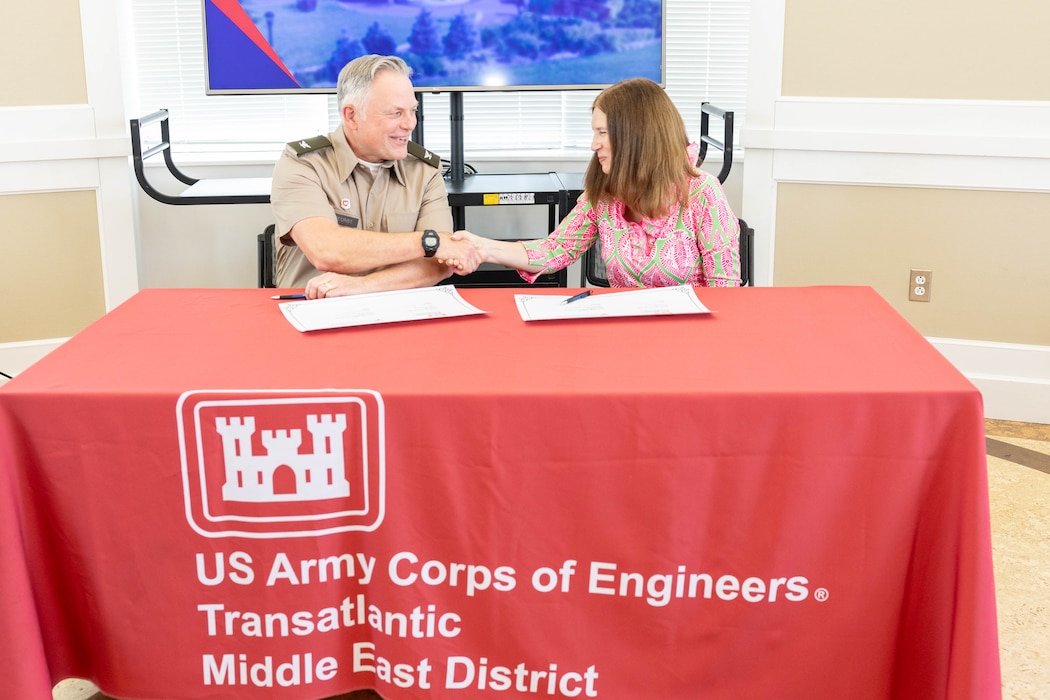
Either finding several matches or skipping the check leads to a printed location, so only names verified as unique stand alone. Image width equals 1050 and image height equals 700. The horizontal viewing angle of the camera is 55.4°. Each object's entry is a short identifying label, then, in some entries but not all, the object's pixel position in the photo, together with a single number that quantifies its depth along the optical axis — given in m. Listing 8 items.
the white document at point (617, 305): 1.83
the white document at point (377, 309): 1.79
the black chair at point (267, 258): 2.57
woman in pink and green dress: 2.20
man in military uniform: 2.24
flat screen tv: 3.01
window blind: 3.51
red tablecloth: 1.46
